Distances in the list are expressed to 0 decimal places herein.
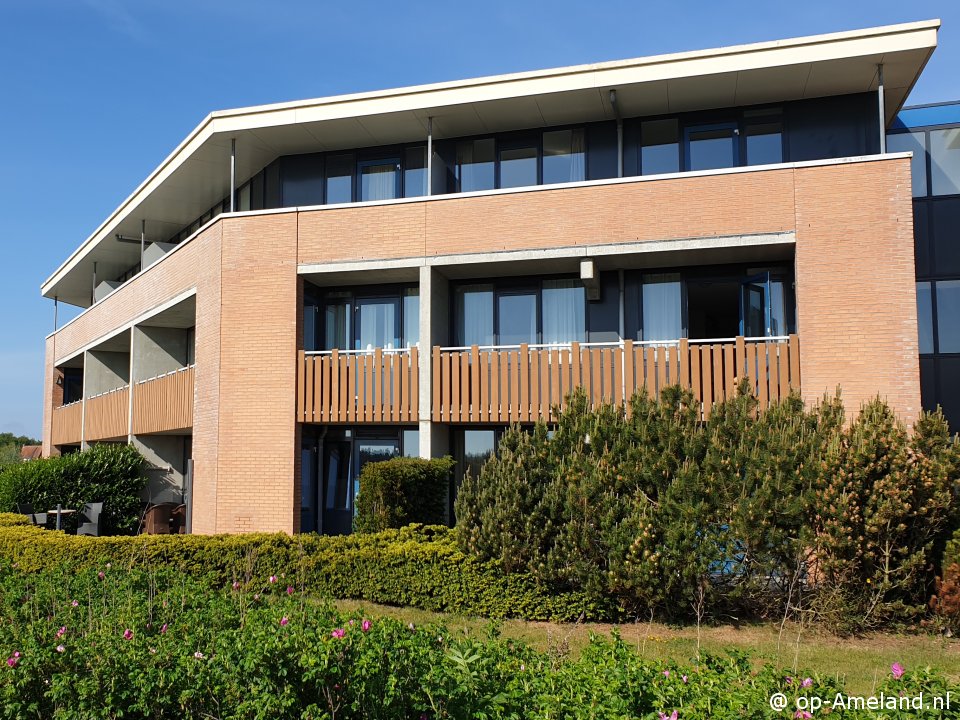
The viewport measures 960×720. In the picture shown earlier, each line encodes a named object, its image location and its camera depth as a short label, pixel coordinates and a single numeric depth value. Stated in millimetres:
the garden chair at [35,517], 19230
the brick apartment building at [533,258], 15797
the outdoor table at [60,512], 19766
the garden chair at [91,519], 20239
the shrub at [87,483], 21812
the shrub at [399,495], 15641
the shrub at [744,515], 11047
